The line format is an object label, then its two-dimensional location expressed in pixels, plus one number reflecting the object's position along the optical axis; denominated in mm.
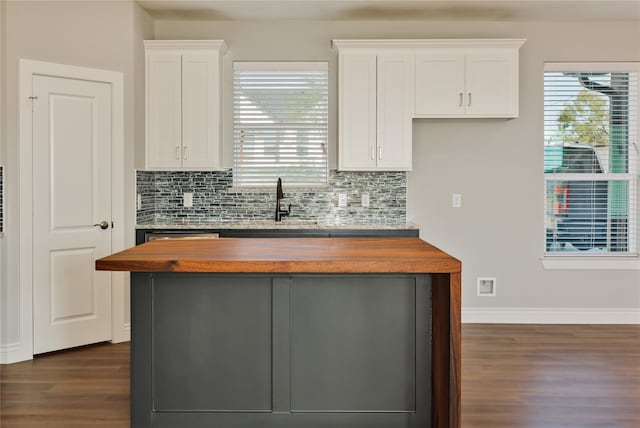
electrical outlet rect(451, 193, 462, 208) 4477
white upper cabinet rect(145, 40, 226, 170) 4145
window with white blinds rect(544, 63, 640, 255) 4469
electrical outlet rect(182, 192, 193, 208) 4465
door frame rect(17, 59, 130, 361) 3447
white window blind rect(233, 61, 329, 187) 4477
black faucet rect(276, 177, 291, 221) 4312
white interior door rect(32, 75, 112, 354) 3531
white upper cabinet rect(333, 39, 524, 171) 4117
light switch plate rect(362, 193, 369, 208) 4461
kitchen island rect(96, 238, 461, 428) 2246
